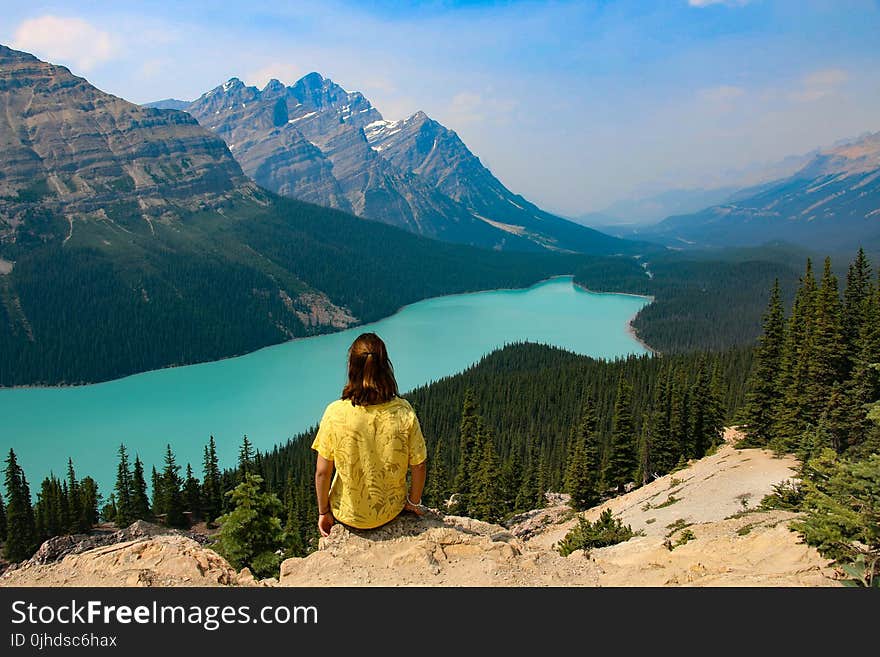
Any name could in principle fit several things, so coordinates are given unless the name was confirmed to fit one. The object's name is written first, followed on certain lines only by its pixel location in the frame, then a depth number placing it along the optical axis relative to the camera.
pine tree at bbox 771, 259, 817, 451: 28.86
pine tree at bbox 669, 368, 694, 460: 41.25
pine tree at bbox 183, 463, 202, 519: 49.84
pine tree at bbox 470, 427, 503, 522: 39.72
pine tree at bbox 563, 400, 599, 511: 35.53
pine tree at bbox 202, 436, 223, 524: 48.90
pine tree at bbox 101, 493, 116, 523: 49.16
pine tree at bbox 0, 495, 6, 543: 43.92
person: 7.21
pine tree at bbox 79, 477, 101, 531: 43.69
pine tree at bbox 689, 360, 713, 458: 40.66
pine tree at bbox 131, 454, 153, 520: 46.81
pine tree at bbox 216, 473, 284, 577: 16.09
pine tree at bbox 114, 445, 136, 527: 46.09
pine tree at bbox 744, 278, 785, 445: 33.16
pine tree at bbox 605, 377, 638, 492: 38.91
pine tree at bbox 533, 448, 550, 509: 41.14
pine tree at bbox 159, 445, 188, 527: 46.88
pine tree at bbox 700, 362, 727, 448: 40.36
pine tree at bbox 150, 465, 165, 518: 48.16
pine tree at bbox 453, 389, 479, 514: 43.84
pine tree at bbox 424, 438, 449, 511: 44.50
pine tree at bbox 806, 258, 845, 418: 28.30
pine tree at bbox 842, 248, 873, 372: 30.53
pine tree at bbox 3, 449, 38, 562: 39.53
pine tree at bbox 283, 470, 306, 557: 22.53
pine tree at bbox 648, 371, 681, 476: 40.91
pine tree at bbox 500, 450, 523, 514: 41.69
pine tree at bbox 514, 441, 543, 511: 40.81
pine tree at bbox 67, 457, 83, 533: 42.97
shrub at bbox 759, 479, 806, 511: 16.61
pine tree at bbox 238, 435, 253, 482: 40.96
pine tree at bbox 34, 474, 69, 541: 41.91
